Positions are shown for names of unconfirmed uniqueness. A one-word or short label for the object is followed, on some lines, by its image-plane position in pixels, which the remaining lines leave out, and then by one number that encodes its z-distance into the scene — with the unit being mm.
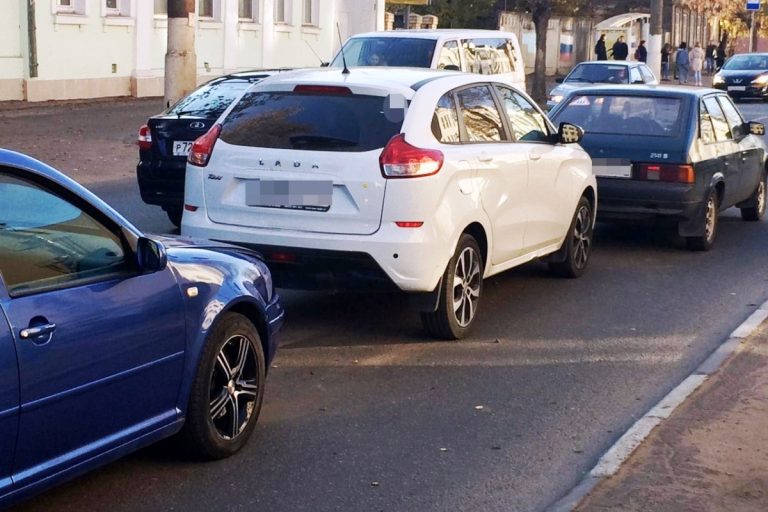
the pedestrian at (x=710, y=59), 68938
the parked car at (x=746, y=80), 43625
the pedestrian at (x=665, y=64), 58625
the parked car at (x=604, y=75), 29297
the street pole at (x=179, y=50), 20250
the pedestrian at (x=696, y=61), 52781
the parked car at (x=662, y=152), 12211
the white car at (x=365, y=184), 7965
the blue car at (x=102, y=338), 4699
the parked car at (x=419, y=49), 18203
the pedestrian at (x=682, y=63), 54438
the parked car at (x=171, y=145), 12359
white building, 25859
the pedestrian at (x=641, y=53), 51312
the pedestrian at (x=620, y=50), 48250
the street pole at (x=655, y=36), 38062
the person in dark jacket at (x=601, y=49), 49375
